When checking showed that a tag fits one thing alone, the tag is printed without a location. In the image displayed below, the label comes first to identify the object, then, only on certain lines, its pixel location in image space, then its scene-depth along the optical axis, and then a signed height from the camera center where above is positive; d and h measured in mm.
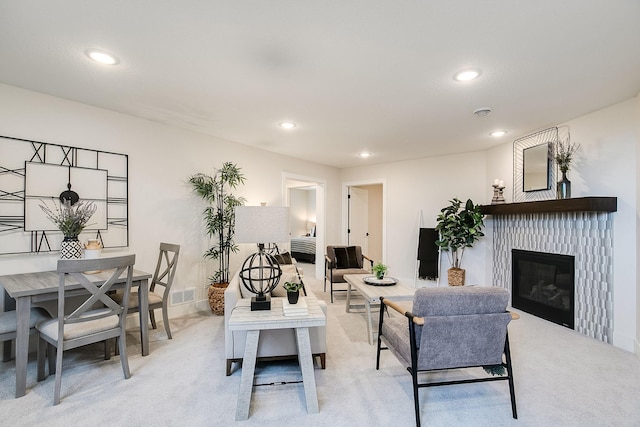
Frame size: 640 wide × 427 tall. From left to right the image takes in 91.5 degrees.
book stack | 2113 -646
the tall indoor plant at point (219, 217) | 4001 -15
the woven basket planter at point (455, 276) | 4871 -944
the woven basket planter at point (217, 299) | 3898 -1052
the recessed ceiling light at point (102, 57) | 2179 +1142
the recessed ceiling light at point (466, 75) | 2416 +1127
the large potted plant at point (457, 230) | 4738 -203
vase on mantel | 3500 +327
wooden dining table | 2152 -592
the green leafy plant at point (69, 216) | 2855 -7
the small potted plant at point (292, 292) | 2266 -553
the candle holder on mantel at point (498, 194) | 4549 +335
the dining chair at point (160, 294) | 3044 -793
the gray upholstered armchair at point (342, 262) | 4656 -736
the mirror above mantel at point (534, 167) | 3867 +655
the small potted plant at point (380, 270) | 3823 -659
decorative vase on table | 2785 -301
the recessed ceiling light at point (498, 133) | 4059 +1115
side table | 1975 -827
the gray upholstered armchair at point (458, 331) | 1894 -705
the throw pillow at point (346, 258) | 5004 -671
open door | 6766 -38
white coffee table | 3143 -817
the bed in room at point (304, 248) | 8383 -891
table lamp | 2225 -72
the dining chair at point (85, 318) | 2096 -748
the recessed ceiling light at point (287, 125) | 3725 +1110
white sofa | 2473 -1015
